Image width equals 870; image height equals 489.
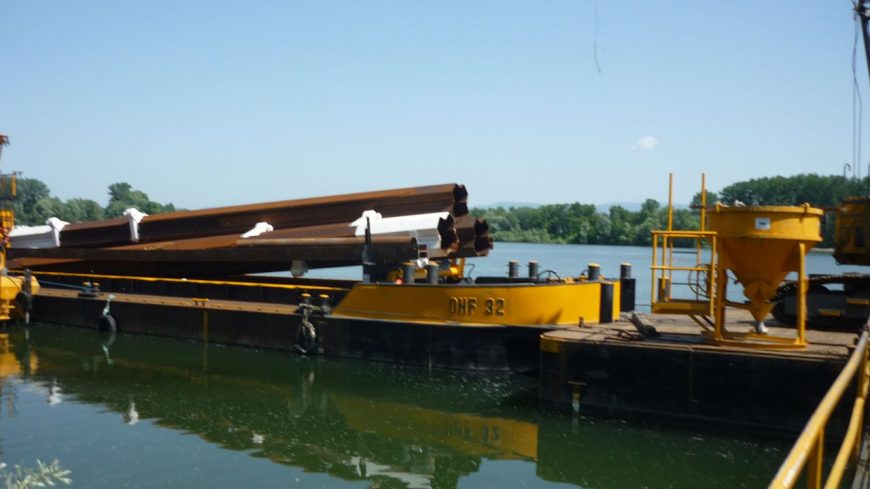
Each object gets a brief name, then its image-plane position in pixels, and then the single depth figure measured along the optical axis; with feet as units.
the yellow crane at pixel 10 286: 61.87
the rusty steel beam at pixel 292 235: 50.24
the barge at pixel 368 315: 41.73
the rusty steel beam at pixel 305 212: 52.80
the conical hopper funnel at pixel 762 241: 29.58
